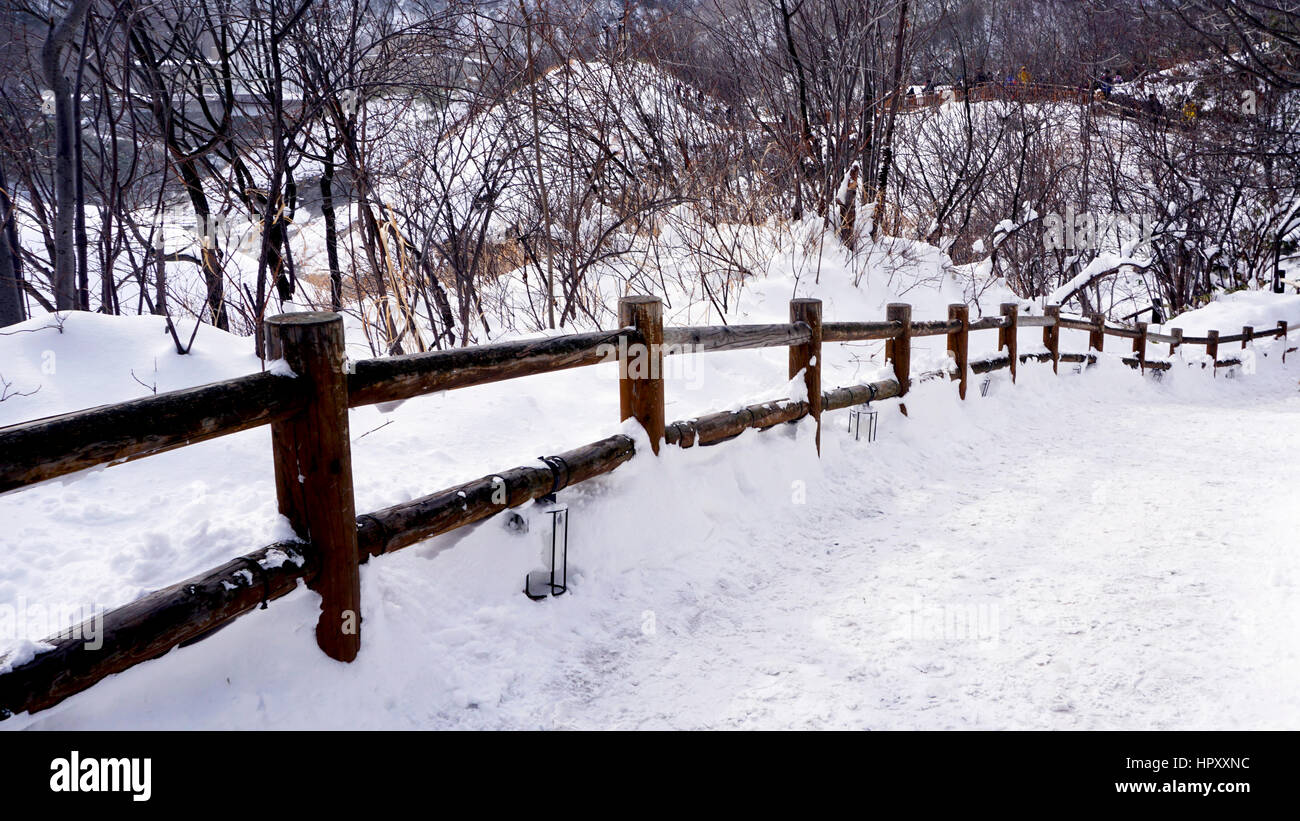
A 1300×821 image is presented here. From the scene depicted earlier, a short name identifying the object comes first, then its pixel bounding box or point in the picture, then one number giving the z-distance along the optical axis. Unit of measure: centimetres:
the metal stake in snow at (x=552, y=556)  321
